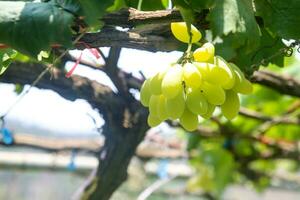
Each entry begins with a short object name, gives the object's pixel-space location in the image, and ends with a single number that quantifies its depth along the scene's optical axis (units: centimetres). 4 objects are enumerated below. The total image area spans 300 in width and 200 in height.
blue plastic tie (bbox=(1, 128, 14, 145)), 172
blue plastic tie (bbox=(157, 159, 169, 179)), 269
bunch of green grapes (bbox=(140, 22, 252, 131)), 83
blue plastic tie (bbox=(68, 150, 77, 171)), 231
